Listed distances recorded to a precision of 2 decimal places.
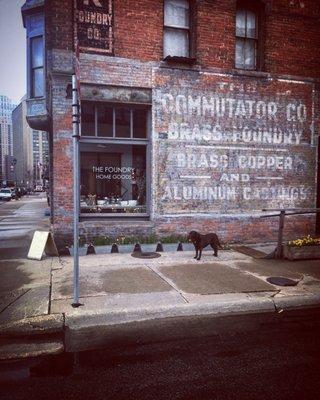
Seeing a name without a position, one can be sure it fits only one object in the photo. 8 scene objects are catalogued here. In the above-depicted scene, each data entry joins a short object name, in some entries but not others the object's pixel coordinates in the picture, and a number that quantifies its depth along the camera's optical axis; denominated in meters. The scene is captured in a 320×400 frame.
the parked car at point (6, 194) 44.52
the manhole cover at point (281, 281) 6.43
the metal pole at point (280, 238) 8.61
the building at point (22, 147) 135.62
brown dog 8.42
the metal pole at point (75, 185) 5.19
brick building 9.29
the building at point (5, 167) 180.95
